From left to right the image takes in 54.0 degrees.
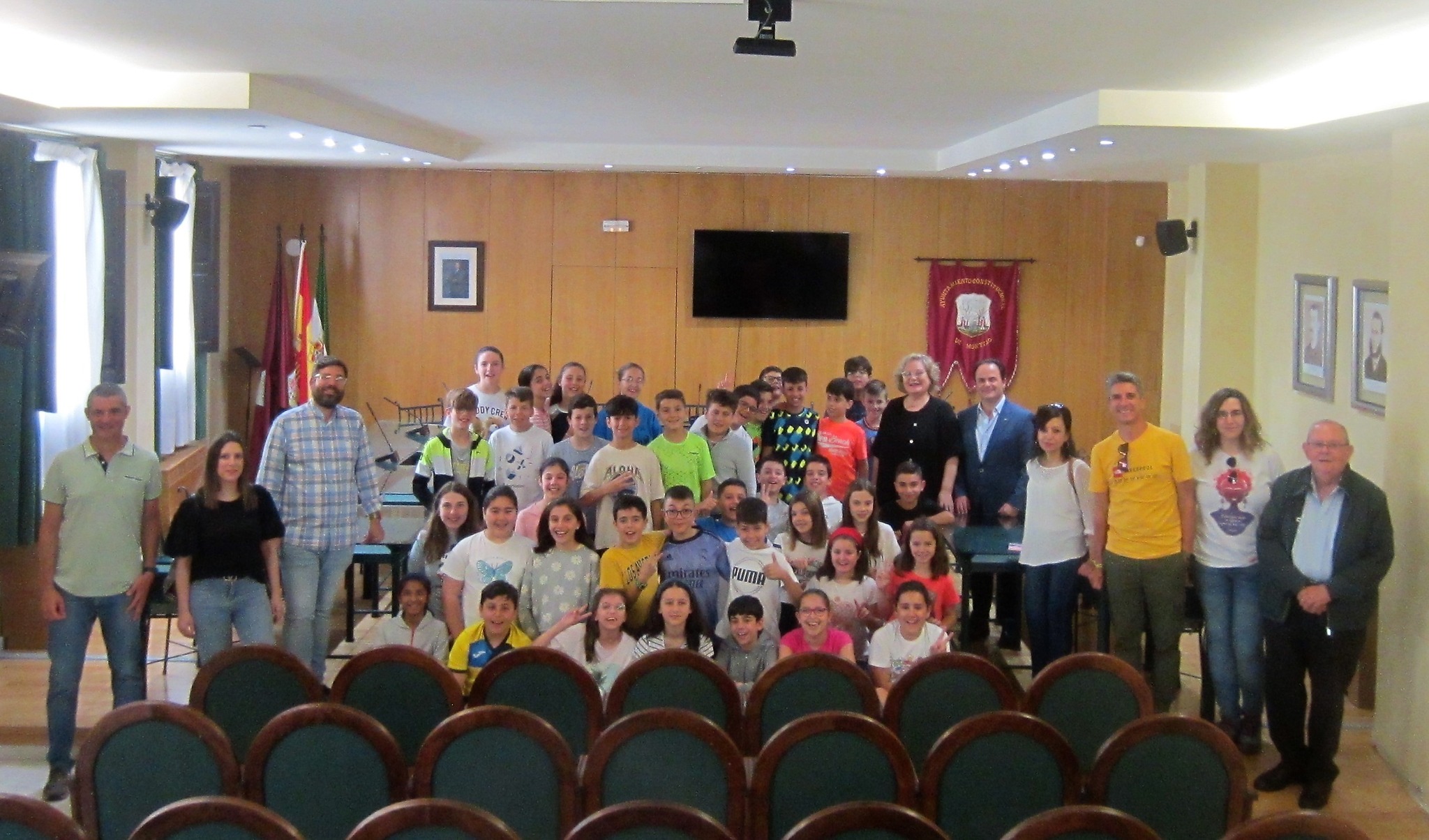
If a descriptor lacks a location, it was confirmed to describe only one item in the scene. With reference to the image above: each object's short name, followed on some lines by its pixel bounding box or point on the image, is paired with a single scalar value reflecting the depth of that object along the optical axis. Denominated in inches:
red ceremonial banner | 470.9
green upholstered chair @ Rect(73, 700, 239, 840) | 141.5
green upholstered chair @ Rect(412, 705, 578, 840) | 139.9
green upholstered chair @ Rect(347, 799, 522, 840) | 109.6
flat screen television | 463.5
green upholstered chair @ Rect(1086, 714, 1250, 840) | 140.9
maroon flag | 440.1
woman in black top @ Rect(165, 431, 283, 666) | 206.8
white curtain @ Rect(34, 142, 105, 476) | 298.0
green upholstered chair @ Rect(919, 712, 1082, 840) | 141.3
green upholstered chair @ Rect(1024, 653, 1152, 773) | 167.0
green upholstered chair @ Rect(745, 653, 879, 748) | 168.7
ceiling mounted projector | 165.6
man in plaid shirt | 223.1
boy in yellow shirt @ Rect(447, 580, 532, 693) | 199.6
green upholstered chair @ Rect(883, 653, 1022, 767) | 168.6
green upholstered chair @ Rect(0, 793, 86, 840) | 112.2
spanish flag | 444.1
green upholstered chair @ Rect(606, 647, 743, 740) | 169.6
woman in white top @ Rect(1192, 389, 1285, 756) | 222.4
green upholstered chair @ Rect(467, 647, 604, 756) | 168.9
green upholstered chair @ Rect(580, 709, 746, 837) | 141.2
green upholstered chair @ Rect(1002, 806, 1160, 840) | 111.3
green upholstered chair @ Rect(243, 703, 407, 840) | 141.3
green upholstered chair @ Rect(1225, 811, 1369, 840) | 111.3
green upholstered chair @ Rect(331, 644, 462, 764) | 166.2
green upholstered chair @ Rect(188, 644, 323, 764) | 166.6
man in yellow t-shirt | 224.4
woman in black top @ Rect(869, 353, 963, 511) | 280.4
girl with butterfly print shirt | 217.8
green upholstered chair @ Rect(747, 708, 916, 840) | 139.9
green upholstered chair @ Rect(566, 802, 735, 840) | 111.5
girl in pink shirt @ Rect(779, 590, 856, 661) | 199.6
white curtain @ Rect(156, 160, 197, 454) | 386.6
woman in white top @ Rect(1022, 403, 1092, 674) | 237.5
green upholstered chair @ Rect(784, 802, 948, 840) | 111.7
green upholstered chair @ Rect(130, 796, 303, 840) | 111.4
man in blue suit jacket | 280.1
